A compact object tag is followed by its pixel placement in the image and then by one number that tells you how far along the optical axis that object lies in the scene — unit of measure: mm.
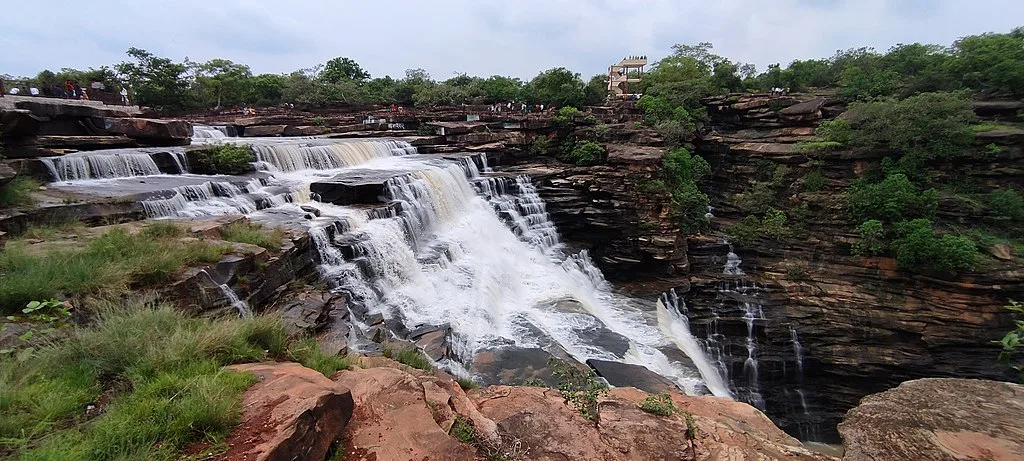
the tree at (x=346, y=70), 38281
